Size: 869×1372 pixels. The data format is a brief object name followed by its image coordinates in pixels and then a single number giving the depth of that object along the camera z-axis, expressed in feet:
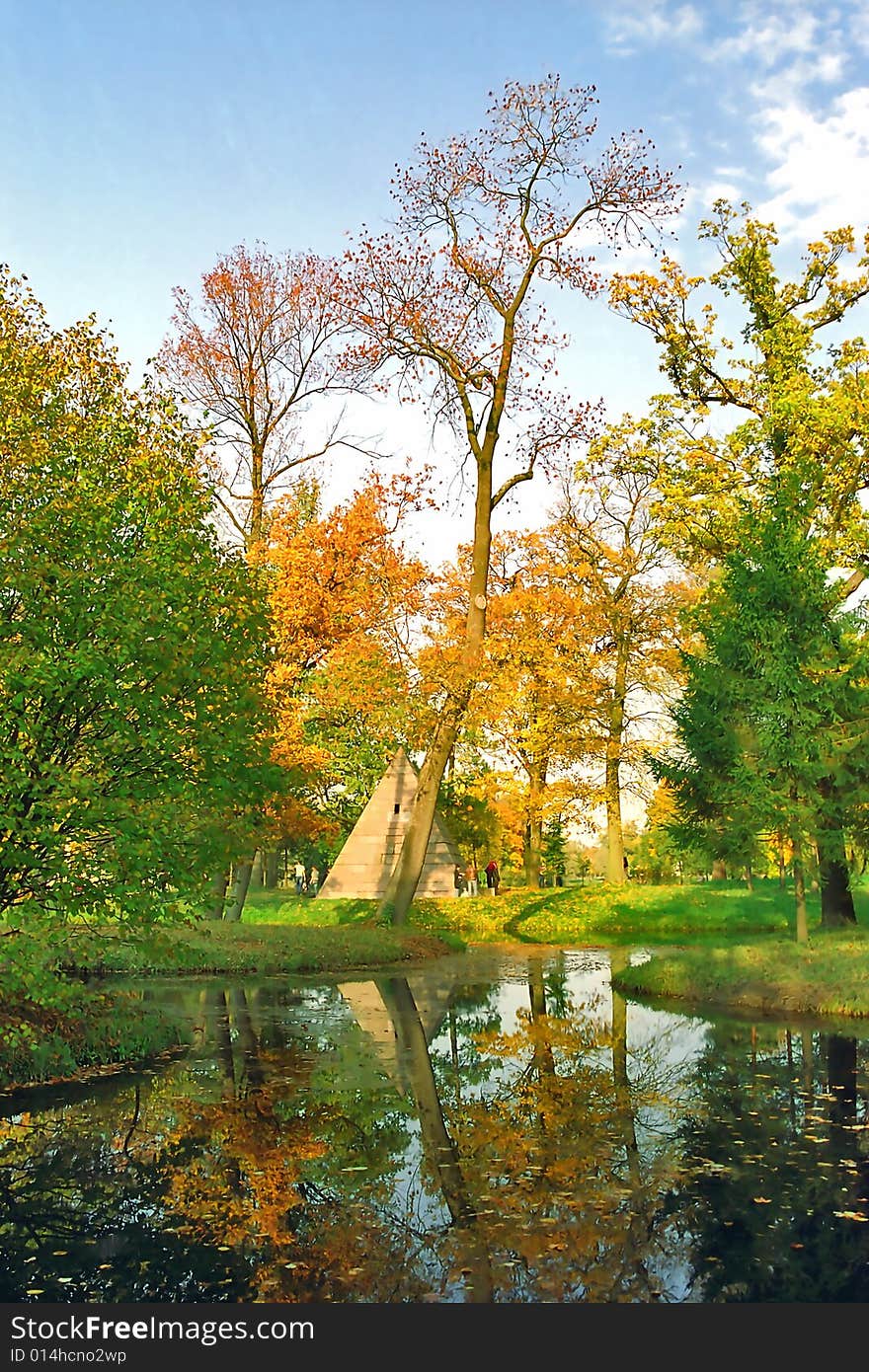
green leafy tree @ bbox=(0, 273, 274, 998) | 33.78
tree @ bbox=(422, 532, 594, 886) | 126.00
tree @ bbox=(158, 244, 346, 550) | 105.91
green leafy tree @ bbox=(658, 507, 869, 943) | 63.57
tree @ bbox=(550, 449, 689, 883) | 130.82
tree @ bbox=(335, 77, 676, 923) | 87.30
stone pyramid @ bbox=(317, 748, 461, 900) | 121.49
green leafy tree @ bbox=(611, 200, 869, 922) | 82.94
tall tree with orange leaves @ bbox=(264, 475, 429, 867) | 96.12
